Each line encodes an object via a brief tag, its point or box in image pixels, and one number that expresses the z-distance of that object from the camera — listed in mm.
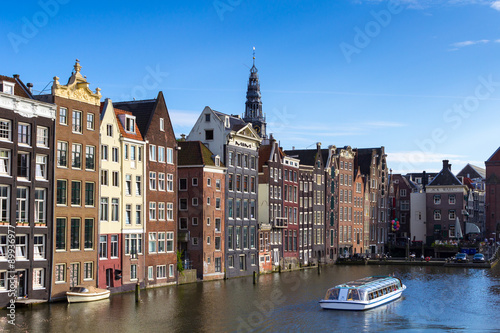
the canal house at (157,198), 68938
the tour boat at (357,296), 58031
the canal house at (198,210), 79312
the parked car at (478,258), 116700
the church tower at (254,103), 173875
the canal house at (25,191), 53188
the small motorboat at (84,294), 56719
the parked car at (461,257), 116625
